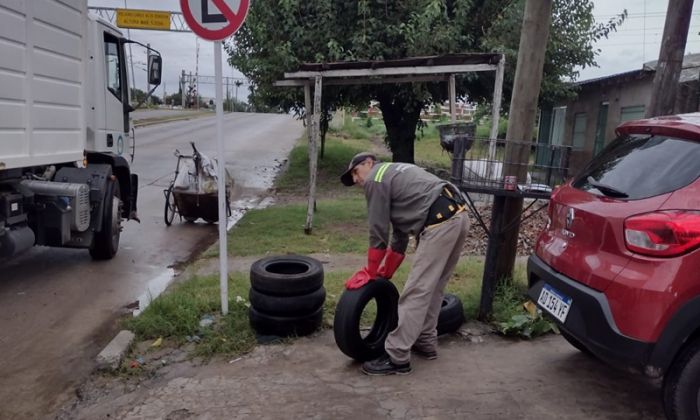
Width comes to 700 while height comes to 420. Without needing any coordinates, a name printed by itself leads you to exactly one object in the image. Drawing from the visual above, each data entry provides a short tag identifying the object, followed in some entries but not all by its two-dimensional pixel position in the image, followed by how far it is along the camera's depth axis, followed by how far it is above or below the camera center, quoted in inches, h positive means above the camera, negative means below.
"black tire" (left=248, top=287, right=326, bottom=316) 166.4 -56.2
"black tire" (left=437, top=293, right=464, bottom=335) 175.0 -60.1
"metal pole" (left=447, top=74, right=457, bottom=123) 316.6 +13.6
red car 108.0 -26.4
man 146.2 -28.7
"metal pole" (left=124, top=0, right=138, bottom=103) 308.8 +19.8
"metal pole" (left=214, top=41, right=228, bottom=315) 177.8 -20.1
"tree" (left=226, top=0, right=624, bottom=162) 446.6 +69.3
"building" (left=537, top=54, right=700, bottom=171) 390.9 +25.2
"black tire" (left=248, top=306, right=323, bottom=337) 168.6 -63.3
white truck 205.8 -10.4
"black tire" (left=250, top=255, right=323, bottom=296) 165.5 -48.8
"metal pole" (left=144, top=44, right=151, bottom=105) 292.8 +26.6
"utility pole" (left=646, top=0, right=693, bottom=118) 225.0 +32.0
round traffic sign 171.8 +29.0
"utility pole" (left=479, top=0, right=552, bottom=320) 181.8 +2.6
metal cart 353.4 -58.5
